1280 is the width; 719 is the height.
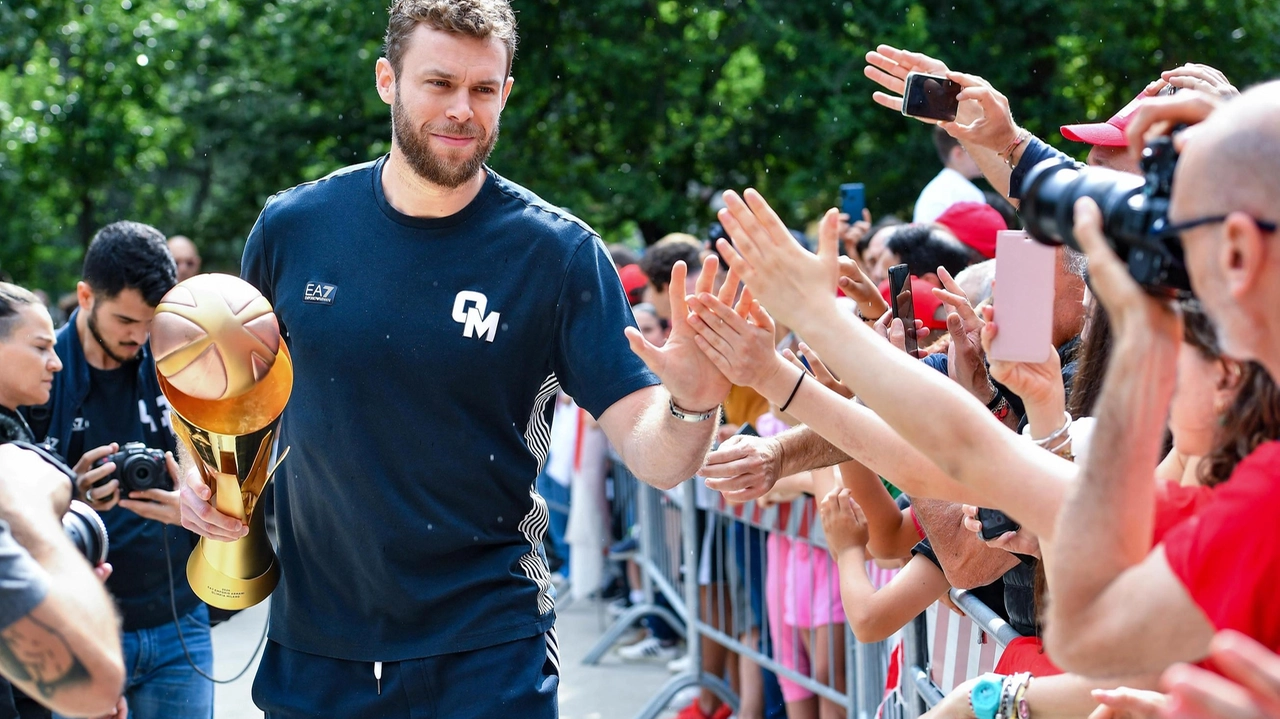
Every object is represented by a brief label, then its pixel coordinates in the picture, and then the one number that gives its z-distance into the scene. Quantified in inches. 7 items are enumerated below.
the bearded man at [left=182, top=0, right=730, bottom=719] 125.0
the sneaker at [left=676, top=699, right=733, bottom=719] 258.2
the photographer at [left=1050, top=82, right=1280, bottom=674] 66.1
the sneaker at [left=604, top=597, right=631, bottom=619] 371.9
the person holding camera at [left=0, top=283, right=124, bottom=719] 80.0
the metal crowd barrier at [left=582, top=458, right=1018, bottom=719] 149.6
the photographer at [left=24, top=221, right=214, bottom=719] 186.4
